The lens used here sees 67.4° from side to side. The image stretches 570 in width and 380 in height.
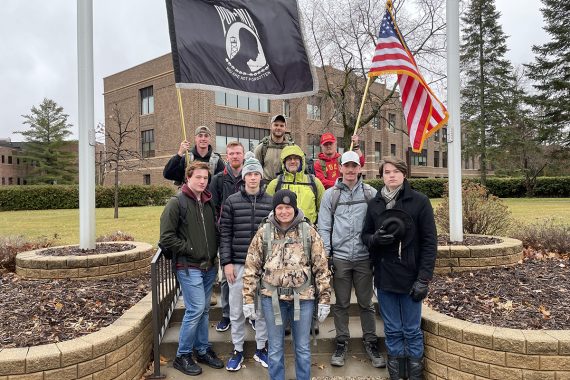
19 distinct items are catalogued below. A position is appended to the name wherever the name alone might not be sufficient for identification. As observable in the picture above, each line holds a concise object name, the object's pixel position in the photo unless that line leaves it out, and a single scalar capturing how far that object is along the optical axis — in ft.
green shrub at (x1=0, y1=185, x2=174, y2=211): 80.94
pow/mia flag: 15.51
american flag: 17.29
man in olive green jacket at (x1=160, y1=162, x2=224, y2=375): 12.55
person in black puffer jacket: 12.94
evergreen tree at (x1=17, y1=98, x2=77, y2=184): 163.32
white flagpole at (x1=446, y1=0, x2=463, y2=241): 19.11
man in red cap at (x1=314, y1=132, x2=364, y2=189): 16.20
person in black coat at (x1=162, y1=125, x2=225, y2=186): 16.03
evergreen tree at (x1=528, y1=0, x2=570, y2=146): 98.27
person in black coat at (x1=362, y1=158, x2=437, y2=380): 11.63
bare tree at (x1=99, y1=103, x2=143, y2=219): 122.31
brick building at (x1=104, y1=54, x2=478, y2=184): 110.01
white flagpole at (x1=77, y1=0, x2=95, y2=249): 18.55
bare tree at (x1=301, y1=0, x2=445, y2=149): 77.25
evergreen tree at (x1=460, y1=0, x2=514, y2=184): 116.26
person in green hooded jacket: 14.05
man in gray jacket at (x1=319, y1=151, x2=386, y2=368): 13.09
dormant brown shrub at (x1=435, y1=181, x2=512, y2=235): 25.31
